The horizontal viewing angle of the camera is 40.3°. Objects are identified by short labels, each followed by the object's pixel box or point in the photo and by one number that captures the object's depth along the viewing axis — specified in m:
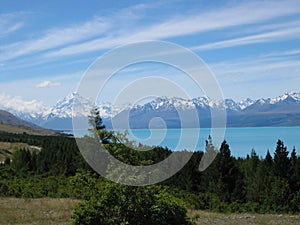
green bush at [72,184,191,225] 12.45
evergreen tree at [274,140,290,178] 42.47
